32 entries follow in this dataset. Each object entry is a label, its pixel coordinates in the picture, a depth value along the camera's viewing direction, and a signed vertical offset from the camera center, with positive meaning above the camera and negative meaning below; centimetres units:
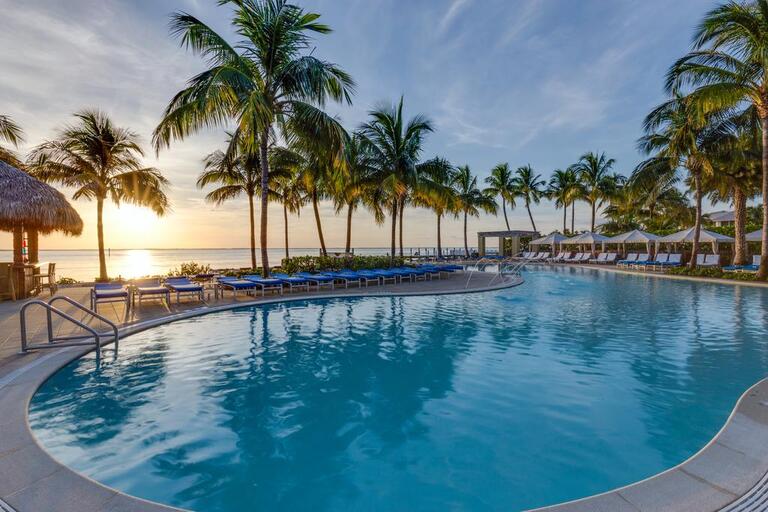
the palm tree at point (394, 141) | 1806 +575
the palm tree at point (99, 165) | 1403 +395
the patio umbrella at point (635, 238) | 2618 +54
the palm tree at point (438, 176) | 1911 +415
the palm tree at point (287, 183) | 1805 +423
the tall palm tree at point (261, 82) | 1075 +579
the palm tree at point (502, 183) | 3641 +682
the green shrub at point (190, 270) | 1563 -64
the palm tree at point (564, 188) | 3506 +612
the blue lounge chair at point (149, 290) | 1003 -93
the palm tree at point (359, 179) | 1741 +376
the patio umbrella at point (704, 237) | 2202 +40
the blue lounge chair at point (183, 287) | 1053 -91
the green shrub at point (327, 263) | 1647 -50
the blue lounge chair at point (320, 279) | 1391 -105
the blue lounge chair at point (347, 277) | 1454 -100
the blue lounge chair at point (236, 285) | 1199 -100
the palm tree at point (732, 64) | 1296 +715
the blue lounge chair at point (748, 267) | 1773 -132
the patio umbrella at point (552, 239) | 3353 +77
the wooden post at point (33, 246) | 1476 +64
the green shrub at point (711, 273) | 1596 -149
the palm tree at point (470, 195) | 3322 +517
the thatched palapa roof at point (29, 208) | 1022 +161
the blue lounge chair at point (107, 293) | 909 -89
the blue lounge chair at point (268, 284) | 1231 -103
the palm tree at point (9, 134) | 1234 +458
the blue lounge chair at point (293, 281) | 1319 -104
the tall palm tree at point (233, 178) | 1731 +395
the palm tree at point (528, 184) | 3722 +677
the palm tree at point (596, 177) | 3391 +674
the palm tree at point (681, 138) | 1767 +563
